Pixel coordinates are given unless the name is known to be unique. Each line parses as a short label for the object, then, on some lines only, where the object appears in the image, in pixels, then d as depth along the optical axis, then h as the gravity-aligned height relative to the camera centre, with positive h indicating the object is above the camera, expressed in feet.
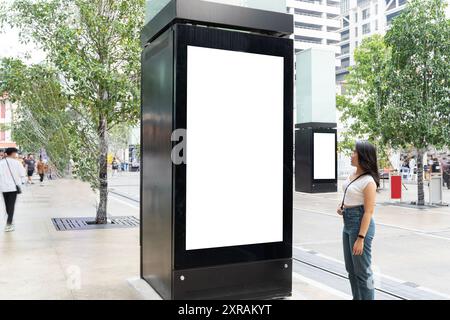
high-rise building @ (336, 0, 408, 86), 250.37 +84.23
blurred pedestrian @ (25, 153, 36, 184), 80.43 -0.73
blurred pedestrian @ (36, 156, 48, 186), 82.38 -0.94
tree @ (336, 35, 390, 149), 52.16 +11.20
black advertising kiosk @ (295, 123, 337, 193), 61.67 +0.55
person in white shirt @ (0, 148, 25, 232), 30.73 -1.22
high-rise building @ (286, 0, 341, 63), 303.89 +94.58
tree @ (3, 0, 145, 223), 31.12 +7.83
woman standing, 12.99 -1.48
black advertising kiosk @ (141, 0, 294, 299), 14.08 +0.35
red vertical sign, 48.11 -2.82
